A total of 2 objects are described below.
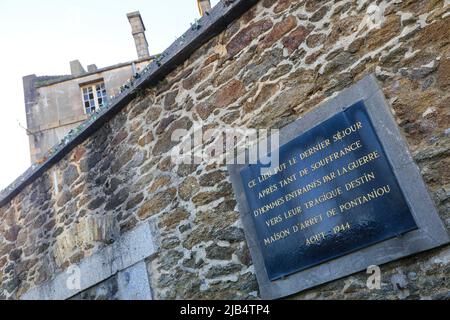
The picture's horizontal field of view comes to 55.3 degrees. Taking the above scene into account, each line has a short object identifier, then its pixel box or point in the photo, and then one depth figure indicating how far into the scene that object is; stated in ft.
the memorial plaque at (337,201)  9.34
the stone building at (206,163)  9.73
